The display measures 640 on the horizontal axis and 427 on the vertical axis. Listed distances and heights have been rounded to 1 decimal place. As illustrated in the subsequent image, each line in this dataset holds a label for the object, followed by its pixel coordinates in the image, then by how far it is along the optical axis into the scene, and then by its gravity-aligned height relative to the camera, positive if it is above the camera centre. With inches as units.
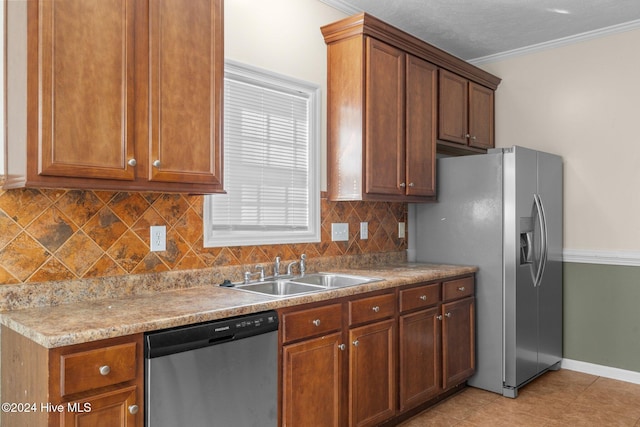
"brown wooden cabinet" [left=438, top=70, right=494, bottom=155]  148.3 +33.0
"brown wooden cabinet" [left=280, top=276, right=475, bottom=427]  90.0 -31.4
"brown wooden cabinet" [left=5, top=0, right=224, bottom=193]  67.9 +18.5
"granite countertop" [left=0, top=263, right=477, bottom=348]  62.4 -15.5
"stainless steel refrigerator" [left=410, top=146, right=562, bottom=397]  134.4 -10.3
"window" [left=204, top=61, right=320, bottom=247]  109.7 +12.0
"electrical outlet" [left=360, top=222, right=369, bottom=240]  141.2 -5.3
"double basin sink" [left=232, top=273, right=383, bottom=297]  106.4 -16.6
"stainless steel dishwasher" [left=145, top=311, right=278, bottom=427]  68.3 -25.0
